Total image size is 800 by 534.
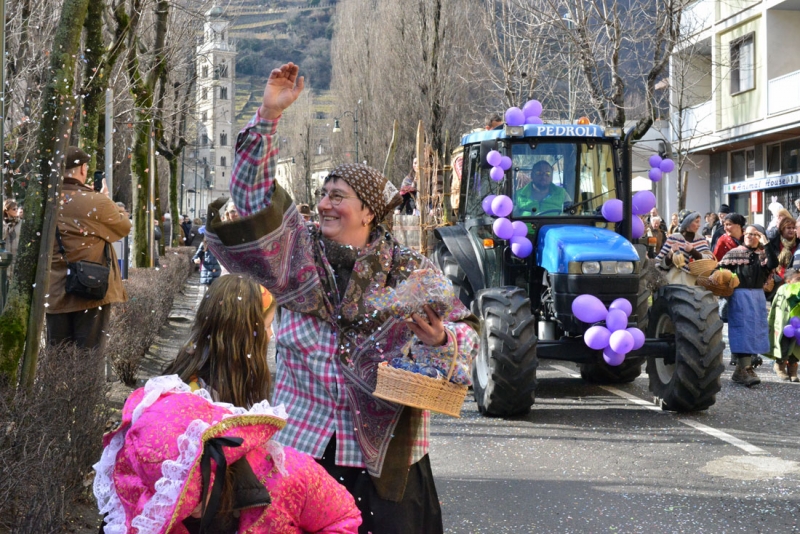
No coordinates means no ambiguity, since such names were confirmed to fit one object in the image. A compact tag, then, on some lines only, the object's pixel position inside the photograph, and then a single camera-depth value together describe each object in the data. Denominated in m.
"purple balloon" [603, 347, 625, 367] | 8.60
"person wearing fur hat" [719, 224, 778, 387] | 11.07
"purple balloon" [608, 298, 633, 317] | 8.66
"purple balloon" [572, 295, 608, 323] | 8.51
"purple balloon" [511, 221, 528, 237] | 9.31
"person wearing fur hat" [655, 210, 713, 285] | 11.87
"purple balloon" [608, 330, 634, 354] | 8.38
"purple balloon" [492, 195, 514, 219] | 9.24
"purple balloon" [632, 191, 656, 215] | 9.98
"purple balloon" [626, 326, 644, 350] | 8.58
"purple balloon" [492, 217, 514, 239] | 9.26
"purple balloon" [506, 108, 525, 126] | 9.84
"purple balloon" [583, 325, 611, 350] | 8.51
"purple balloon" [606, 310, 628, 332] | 8.55
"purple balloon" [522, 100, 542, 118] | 10.68
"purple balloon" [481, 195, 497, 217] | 9.45
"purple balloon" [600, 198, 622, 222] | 9.48
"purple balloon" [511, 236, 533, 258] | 9.32
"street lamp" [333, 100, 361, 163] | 48.92
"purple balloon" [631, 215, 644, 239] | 9.98
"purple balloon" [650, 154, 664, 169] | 10.55
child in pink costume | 2.24
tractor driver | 9.61
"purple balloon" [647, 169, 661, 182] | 10.59
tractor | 8.58
